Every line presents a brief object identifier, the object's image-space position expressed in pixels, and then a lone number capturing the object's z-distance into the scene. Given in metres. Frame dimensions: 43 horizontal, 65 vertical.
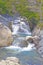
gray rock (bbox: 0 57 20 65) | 6.43
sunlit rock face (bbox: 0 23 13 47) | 11.63
